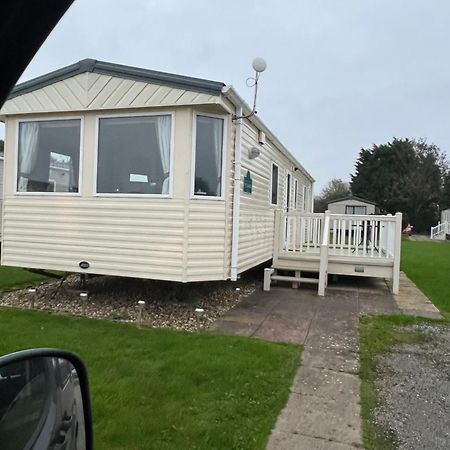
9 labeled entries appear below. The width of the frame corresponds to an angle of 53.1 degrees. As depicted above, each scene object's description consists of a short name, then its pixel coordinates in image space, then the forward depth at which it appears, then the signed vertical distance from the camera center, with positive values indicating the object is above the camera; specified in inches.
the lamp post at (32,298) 245.8 -49.8
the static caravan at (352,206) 1515.7 +51.6
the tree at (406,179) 1603.1 +164.2
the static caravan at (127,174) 233.0 +21.7
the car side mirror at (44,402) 42.1 -19.7
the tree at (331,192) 1801.2 +134.3
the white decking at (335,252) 322.7 -24.1
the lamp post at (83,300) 243.7 -49.1
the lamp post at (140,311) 217.2 -47.6
